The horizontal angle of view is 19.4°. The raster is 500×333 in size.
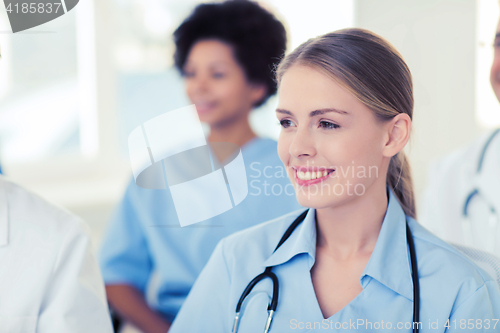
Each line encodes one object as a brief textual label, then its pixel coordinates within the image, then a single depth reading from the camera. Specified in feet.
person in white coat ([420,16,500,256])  7.21
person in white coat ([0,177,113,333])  6.33
